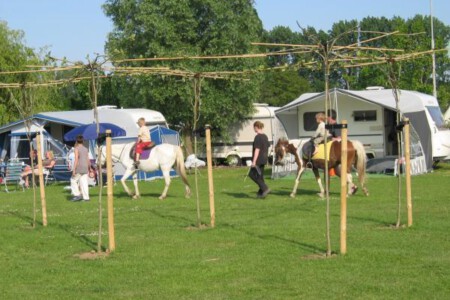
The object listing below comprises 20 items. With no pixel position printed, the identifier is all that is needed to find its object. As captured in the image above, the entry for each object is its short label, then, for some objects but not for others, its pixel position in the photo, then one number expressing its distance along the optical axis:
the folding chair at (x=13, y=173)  29.24
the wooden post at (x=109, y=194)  11.69
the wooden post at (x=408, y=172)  13.23
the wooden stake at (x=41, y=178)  15.11
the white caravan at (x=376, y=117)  30.62
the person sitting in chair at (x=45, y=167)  29.33
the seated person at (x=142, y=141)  22.89
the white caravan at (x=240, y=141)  42.53
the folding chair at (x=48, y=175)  30.02
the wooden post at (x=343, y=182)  10.64
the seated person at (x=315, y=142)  19.77
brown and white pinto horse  19.44
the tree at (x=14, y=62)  41.00
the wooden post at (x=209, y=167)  14.25
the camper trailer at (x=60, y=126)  32.25
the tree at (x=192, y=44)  39.12
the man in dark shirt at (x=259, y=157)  19.72
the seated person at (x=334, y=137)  19.56
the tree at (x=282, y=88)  71.31
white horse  22.36
